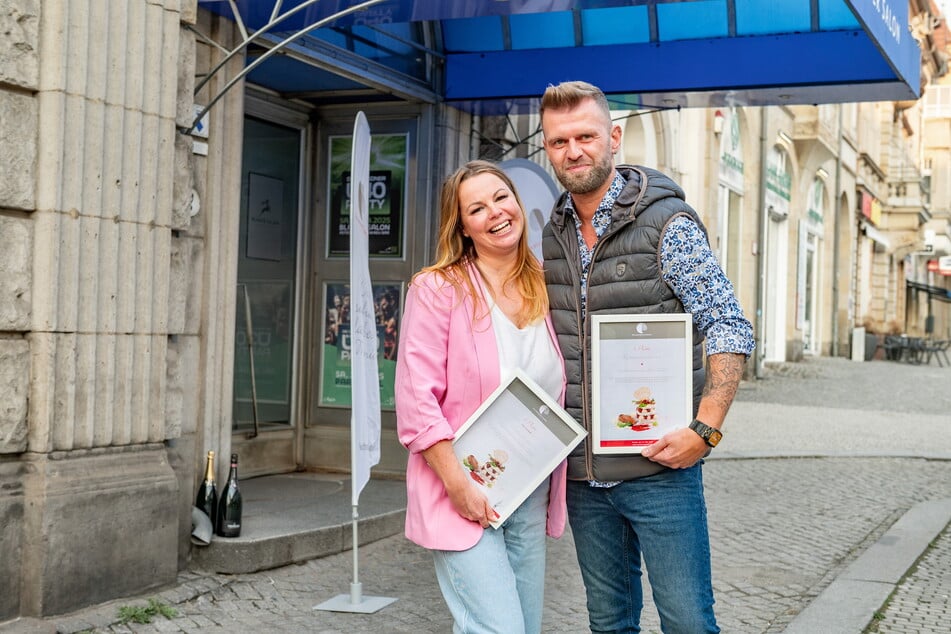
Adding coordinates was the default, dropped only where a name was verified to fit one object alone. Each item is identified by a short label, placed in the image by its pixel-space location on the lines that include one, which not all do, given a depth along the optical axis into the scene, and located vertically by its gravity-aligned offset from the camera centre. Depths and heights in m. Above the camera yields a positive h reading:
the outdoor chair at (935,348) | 32.38 +0.02
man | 3.12 +0.09
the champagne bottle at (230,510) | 6.11 -0.95
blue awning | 7.44 +1.95
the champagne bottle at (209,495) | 6.18 -0.88
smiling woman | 3.07 -0.10
